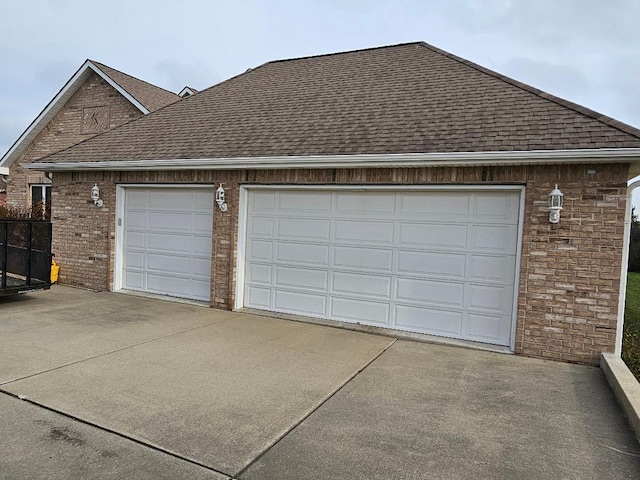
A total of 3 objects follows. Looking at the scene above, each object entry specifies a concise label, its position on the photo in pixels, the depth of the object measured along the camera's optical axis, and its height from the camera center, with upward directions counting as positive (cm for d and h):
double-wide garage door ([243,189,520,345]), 652 -67
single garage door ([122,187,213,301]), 878 -71
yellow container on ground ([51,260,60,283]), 1018 -161
